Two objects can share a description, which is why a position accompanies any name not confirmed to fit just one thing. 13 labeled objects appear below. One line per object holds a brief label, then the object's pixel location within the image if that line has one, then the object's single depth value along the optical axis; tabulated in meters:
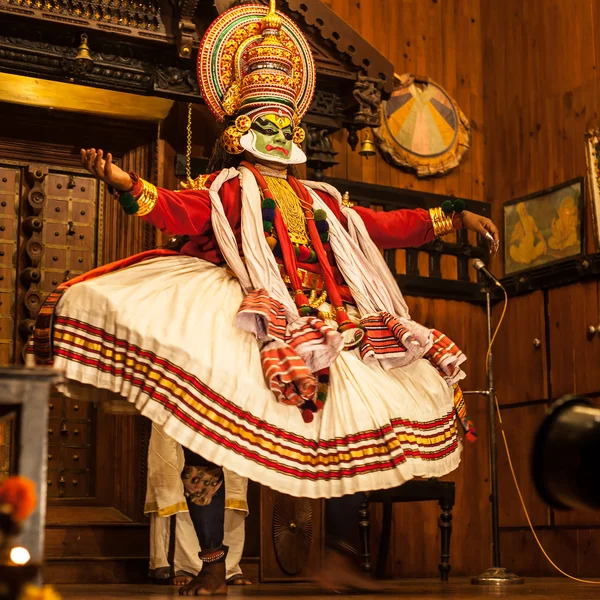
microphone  4.85
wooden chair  4.54
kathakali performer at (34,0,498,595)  3.02
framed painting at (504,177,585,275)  5.56
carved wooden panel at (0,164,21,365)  4.34
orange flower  1.17
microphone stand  4.53
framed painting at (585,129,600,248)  5.31
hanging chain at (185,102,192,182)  4.38
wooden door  4.19
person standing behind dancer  3.95
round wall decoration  5.92
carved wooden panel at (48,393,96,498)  4.35
